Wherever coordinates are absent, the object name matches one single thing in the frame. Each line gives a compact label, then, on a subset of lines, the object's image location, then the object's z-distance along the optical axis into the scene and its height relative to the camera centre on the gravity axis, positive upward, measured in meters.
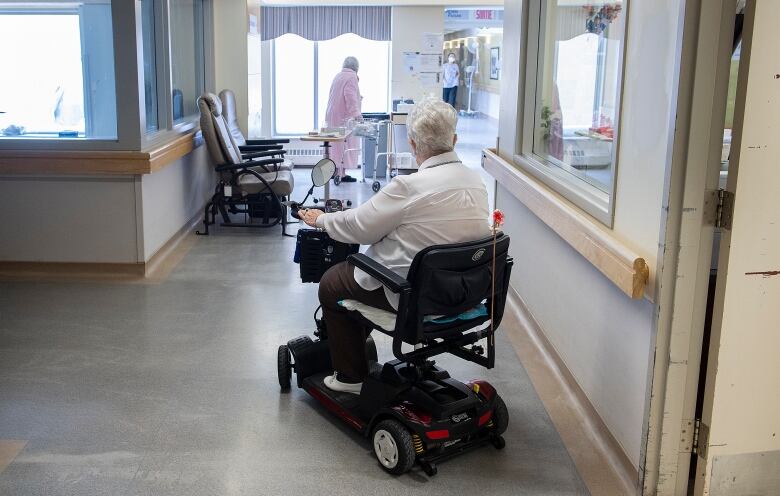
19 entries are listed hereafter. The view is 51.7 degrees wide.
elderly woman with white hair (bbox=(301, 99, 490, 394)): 2.80 -0.44
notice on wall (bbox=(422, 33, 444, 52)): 10.30 +0.55
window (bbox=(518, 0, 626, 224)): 3.22 -0.05
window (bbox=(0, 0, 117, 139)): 4.97 +0.00
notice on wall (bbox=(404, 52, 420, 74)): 10.33 +0.29
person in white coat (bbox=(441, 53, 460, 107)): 17.92 +0.17
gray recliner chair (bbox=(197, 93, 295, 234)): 6.51 -0.80
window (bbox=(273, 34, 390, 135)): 10.80 +0.15
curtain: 10.31 +0.77
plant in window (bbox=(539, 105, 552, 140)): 4.36 -0.17
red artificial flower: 2.75 -0.44
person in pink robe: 9.14 -0.20
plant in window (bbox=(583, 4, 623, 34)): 3.31 +0.31
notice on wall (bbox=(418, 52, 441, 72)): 10.34 +0.30
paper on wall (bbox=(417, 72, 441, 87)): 10.37 +0.09
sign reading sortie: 14.24 +1.26
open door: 2.21 -0.61
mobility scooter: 2.67 -1.02
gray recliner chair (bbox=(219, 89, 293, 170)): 7.29 -0.49
